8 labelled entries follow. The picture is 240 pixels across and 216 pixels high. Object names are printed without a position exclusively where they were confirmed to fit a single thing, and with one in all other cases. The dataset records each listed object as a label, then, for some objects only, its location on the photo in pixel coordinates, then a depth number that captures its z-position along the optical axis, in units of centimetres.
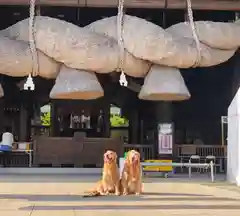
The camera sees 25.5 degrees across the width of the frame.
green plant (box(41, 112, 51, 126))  2867
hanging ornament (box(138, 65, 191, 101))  1129
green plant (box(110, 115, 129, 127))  2930
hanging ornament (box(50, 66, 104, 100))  1101
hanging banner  2038
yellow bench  1709
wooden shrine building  1630
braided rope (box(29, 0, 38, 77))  1081
